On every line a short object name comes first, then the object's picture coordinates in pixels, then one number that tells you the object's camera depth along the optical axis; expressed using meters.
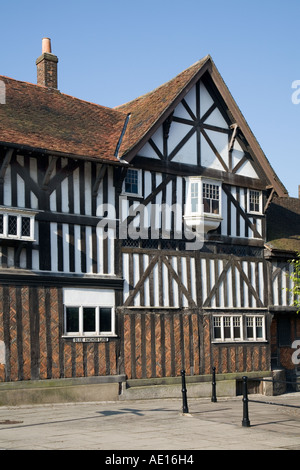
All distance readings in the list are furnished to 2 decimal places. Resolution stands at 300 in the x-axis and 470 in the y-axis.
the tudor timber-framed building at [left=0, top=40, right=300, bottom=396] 19.70
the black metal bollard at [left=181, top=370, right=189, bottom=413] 16.39
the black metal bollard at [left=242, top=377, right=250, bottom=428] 14.20
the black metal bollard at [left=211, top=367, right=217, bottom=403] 20.53
